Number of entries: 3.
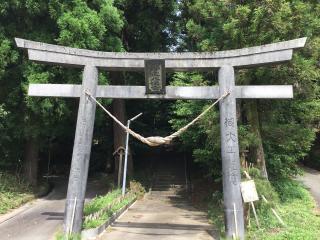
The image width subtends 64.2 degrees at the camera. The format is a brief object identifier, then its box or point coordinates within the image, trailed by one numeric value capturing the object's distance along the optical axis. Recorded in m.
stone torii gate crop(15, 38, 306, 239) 5.83
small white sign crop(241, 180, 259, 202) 5.66
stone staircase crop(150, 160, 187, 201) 14.28
